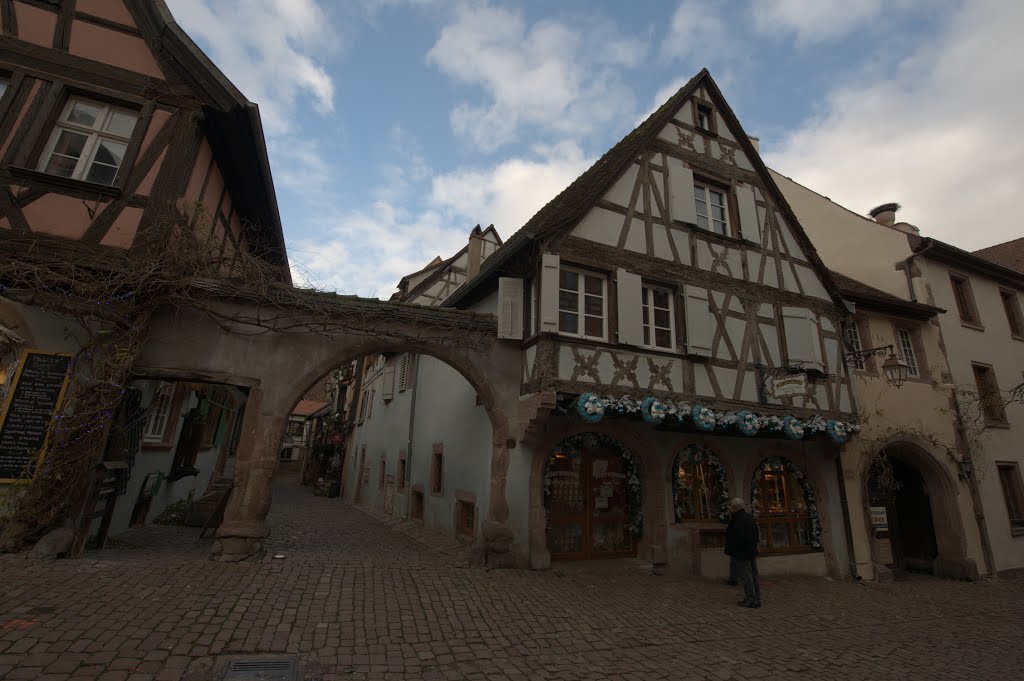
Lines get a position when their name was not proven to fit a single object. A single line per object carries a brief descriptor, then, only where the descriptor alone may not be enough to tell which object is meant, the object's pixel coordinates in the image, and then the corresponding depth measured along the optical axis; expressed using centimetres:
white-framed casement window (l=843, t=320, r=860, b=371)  1122
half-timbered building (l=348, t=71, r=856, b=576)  807
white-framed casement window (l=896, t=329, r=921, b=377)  1225
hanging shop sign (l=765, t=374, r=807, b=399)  813
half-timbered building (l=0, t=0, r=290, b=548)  612
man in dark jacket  707
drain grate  371
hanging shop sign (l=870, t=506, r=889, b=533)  1064
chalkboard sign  580
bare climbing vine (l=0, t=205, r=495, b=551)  571
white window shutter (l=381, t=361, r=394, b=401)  1666
